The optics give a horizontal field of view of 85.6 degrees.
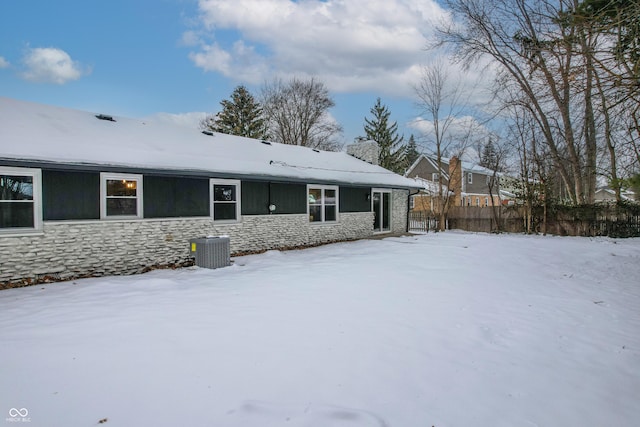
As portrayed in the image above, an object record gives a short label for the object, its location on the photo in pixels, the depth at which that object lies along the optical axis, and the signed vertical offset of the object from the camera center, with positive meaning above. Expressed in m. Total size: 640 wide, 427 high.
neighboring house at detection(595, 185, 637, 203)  45.05 +2.34
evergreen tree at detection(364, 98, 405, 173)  35.91 +8.14
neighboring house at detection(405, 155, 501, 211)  29.81 +2.98
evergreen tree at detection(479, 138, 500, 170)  25.90 +5.08
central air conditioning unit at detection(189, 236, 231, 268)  8.62 -1.01
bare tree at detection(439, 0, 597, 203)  16.56 +6.94
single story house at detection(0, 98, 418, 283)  7.16 +0.46
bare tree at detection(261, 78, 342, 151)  33.59 +9.96
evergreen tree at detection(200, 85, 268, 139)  33.56 +9.45
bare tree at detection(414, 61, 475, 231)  21.28 +5.69
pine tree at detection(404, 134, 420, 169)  50.40 +8.61
